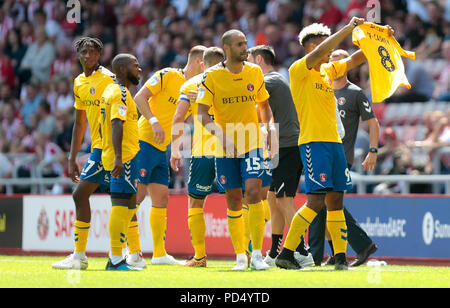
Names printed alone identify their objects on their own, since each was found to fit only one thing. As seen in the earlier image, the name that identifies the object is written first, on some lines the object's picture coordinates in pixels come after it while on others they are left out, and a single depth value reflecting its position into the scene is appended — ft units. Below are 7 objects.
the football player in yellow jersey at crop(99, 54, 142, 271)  54.80
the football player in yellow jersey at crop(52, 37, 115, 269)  58.80
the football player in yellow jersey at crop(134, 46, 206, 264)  66.49
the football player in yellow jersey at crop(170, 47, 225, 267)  62.28
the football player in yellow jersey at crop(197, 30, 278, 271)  56.49
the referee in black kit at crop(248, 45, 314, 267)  64.03
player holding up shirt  55.16
